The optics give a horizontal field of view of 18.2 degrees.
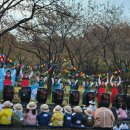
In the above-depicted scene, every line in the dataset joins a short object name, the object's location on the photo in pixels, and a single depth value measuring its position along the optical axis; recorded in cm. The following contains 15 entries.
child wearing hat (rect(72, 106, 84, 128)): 1428
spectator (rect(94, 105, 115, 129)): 1420
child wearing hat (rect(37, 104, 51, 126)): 1419
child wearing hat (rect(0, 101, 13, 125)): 1345
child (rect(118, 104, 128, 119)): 1927
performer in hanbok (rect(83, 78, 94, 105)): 2663
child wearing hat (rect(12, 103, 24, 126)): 1352
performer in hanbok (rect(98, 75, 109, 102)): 2730
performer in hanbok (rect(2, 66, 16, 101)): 2106
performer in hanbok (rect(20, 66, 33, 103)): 2152
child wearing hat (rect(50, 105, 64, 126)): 1409
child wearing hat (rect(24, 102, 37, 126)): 1393
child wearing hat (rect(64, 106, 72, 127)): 1418
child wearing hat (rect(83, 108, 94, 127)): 1462
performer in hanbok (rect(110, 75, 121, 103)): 2772
